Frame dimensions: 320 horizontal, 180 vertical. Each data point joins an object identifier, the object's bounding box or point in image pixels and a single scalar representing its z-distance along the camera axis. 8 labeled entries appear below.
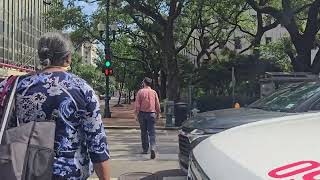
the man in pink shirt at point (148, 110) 7.21
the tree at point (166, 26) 16.85
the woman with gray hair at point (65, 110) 2.16
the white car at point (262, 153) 1.28
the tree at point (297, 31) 14.08
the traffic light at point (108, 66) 16.99
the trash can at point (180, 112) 12.67
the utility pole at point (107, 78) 17.36
